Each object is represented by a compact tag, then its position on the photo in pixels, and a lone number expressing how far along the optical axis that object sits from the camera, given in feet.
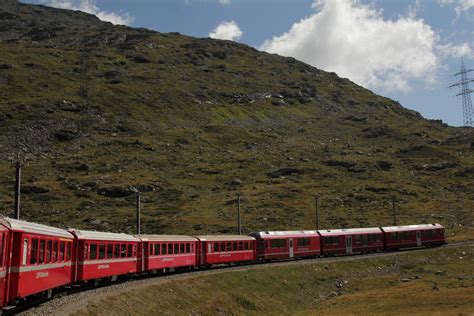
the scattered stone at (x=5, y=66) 629.92
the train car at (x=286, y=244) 201.77
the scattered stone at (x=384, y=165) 500.33
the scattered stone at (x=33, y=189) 371.56
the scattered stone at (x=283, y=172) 460.96
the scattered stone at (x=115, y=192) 382.83
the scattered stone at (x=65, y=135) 494.46
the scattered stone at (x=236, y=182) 430.20
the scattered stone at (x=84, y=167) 426.92
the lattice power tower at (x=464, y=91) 564.30
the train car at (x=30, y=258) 65.57
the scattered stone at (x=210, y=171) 453.99
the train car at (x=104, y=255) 101.55
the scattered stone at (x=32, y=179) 388.76
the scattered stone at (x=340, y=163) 498.69
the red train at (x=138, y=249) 69.31
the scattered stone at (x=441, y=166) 509.35
